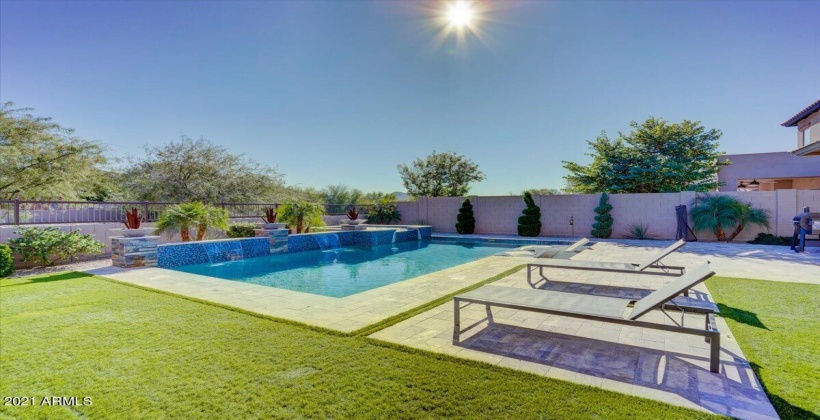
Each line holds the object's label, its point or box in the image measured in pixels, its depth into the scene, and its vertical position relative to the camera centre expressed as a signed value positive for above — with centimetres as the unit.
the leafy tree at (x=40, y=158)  1410 +225
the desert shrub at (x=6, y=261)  733 -100
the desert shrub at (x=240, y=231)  1252 -77
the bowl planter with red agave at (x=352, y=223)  1546 -71
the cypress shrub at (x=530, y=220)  1692 -79
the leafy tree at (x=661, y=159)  1780 +212
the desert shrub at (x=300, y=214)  1396 -25
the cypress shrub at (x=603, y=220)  1552 -79
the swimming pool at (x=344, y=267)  765 -163
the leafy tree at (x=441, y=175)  2833 +242
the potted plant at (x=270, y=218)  1192 -34
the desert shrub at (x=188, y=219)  1052 -29
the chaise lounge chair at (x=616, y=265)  583 -109
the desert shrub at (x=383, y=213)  2091 -41
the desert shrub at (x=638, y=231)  1508 -128
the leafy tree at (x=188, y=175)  1828 +186
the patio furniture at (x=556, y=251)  717 -101
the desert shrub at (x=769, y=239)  1234 -143
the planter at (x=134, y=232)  836 -52
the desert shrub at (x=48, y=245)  812 -77
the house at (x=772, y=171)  2069 +167
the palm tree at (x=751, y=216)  1295 -60
